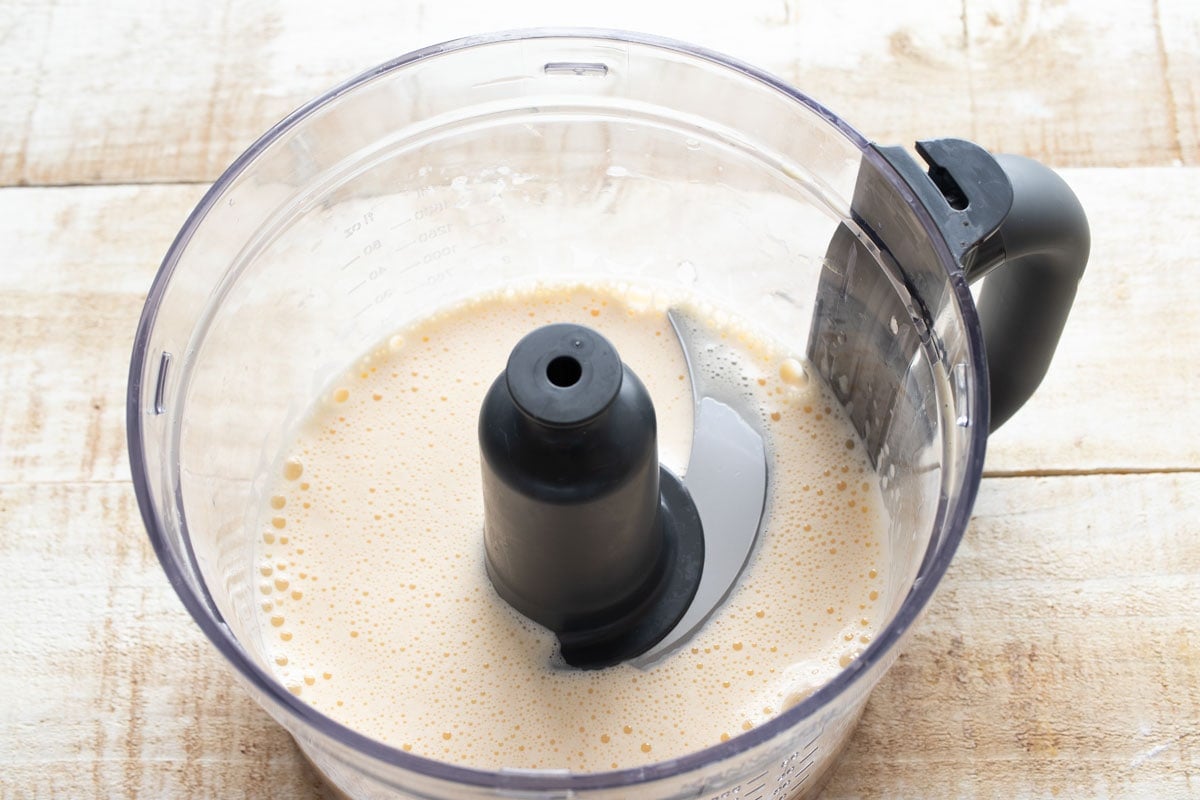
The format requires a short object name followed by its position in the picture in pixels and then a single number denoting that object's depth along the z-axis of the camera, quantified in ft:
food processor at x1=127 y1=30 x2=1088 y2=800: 2.20
